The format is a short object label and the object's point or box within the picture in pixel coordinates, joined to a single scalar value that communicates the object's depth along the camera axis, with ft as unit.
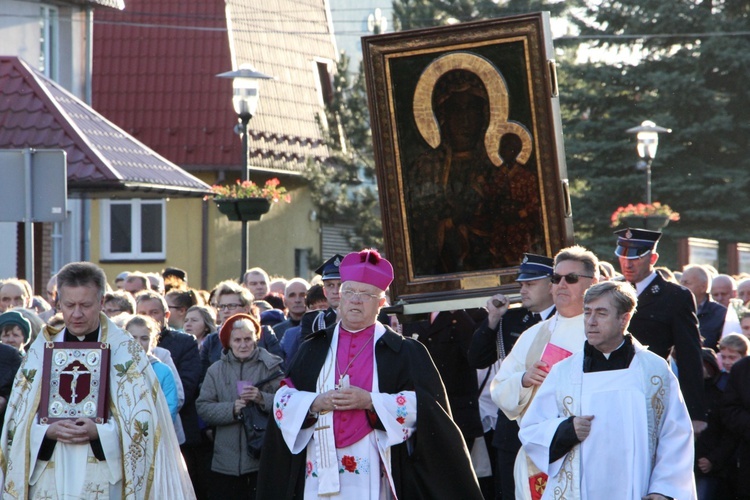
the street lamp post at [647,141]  144.78
